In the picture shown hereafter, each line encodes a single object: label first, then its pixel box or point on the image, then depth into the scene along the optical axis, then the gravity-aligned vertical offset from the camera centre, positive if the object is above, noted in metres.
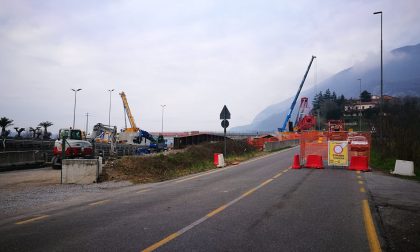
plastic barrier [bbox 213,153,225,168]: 22.46 -1.93
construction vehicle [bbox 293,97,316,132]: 75.35 +1.88
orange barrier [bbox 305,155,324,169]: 19.70 -1.69
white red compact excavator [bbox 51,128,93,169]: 23.15 -1.46
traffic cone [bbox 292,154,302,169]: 19.45 -1.76
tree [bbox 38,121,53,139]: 83.18 +0.93
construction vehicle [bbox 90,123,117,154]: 33.64 -0.47
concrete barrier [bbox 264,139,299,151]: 41.66 -1.77
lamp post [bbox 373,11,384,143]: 27.97 +1.56
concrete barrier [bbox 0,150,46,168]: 22.89 -2.08
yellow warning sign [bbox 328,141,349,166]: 19.06 -1.13
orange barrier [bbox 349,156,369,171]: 18.44 -1.64
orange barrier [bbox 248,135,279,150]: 44.20 -1.41
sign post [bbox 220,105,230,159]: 23.71 +0.98
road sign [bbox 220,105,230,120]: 23.70 +1.17
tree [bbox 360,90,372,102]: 153.62 +15.93
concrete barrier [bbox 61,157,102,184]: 14.77 -1.82
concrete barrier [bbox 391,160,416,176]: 16.50 -1.63
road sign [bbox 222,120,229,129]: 23.76 +0.48
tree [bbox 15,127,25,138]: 58.65 -0.41
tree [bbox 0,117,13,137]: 66.90 +1.00
